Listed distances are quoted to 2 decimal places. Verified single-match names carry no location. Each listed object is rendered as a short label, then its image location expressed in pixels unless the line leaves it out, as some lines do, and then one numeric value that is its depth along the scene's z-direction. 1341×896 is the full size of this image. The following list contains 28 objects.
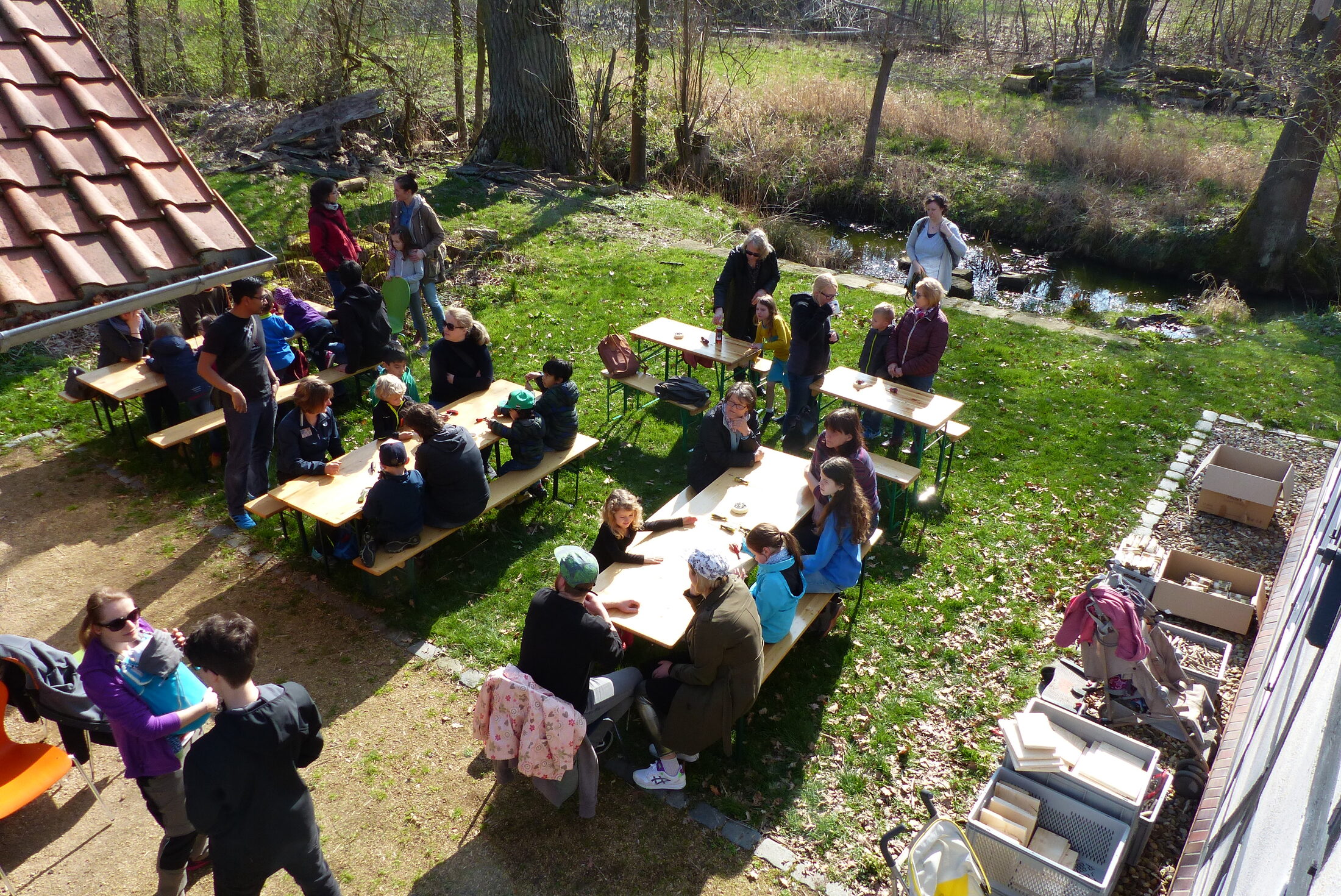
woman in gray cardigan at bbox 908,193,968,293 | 9.75
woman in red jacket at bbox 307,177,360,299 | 9.62
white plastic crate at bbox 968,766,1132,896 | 4.41
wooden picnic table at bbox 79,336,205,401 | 8.07
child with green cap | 7.28
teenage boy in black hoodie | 3.65
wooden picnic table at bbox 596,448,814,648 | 5.61
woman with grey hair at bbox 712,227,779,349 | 8.97
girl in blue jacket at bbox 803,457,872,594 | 5.80
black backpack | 8.65
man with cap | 4.75
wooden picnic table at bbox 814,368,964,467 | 7.96
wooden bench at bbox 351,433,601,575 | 6.37
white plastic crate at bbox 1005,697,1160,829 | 4.66
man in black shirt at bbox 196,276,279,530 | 6.82
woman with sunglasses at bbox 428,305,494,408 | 8.05
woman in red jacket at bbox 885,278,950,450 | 8.13
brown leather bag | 9.08
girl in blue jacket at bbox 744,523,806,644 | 5.32
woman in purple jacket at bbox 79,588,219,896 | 4.18
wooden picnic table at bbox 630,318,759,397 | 8.96
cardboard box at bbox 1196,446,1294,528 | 7.84
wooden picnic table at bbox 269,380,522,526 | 6.50
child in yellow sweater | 8.62
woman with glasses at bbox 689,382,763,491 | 6.91
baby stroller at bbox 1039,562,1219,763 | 5.44
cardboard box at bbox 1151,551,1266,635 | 6.53
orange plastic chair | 4.63
